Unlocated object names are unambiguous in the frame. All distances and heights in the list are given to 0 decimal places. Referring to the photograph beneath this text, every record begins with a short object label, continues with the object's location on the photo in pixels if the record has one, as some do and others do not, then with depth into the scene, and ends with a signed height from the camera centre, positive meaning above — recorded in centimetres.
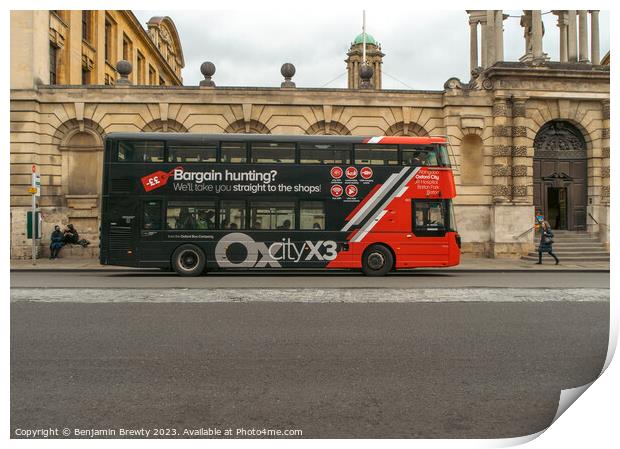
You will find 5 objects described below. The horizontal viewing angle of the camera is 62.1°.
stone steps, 2080 -75
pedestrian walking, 1947 -46
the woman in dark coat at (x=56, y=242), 1998 -49
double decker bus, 1525 +82
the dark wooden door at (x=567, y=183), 2309 +211
